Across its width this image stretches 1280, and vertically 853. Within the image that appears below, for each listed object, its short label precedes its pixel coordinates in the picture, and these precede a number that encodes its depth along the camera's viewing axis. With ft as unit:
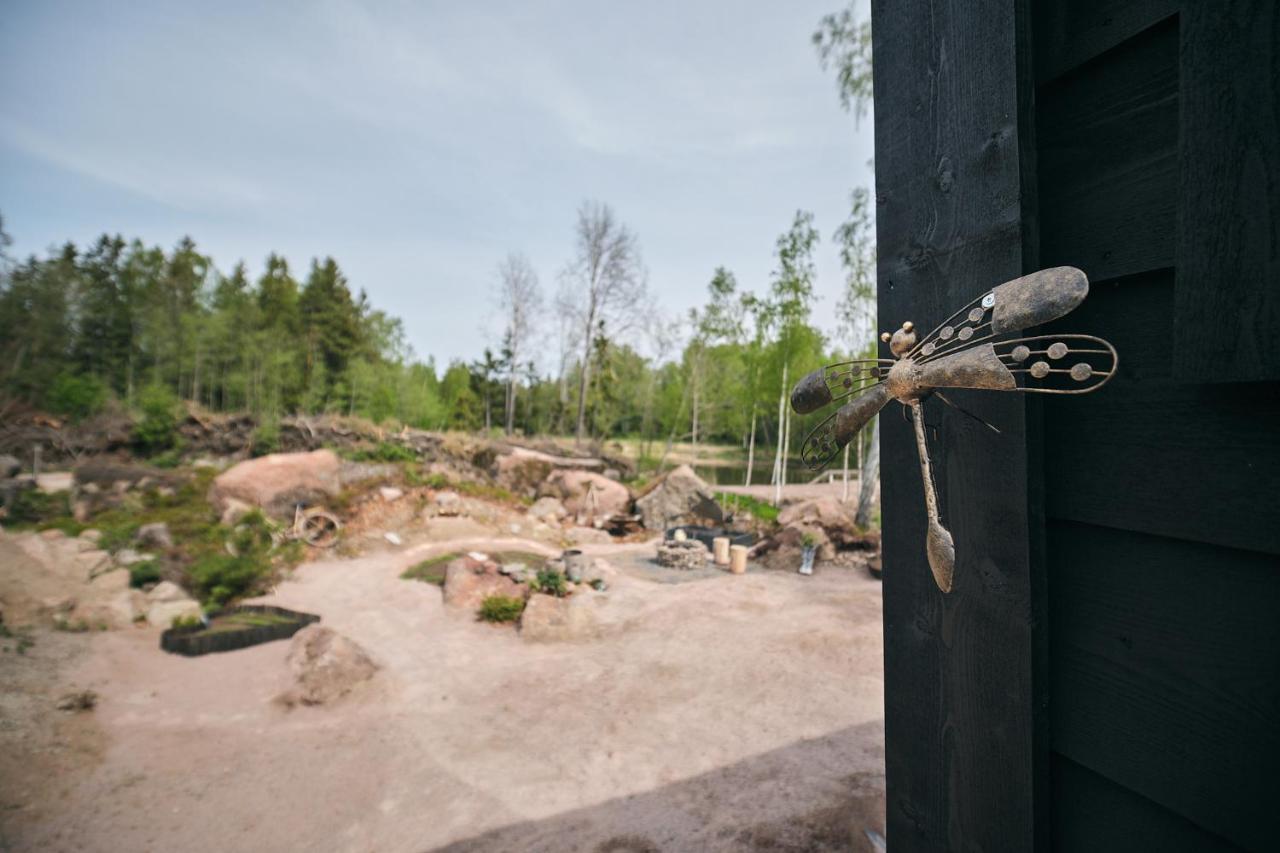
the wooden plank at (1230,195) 2.14
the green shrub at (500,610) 22.58
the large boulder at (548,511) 43.32
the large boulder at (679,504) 43.78
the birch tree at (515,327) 82.58
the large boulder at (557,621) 20.98
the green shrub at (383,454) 52.06
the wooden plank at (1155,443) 2.34
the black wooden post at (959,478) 3.32
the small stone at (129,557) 23.94
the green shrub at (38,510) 30.22
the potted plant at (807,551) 30.86
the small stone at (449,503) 38.83
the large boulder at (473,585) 24.61
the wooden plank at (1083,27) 2.80
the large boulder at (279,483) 36.70
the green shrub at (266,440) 62.80
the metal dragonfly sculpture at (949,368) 2.65
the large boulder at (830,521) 33.73
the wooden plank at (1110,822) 2.70
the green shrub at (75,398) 63.05
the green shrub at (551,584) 24.64
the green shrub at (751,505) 47.37
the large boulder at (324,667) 15.88
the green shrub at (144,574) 22.94
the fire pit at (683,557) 32.17
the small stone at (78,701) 14.42
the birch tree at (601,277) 74.08
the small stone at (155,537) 26.99
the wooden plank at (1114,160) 2.73
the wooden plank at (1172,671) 2.33
